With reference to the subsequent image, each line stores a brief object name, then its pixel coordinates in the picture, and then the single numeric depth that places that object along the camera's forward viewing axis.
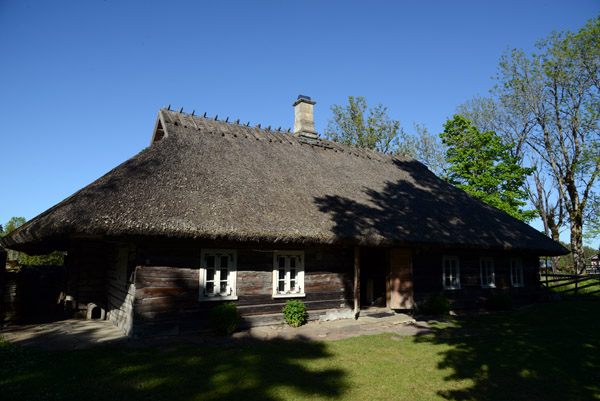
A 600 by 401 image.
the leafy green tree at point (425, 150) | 31.14
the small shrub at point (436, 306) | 12.23
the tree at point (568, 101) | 24.12
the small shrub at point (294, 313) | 9.80
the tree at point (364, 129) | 30.66
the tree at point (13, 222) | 34.41
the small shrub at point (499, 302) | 13.72
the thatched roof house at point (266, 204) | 8.07
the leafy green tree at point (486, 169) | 20.77
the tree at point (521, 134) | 27.58
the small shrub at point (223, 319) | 8.66
